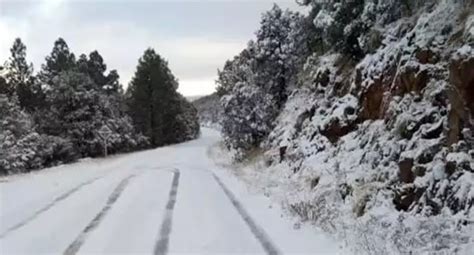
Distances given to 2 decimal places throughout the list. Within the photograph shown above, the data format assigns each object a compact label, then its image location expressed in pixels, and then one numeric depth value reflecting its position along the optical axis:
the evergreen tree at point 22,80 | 55.78
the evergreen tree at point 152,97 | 67.38
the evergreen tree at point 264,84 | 32.06
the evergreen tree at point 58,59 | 63.16
